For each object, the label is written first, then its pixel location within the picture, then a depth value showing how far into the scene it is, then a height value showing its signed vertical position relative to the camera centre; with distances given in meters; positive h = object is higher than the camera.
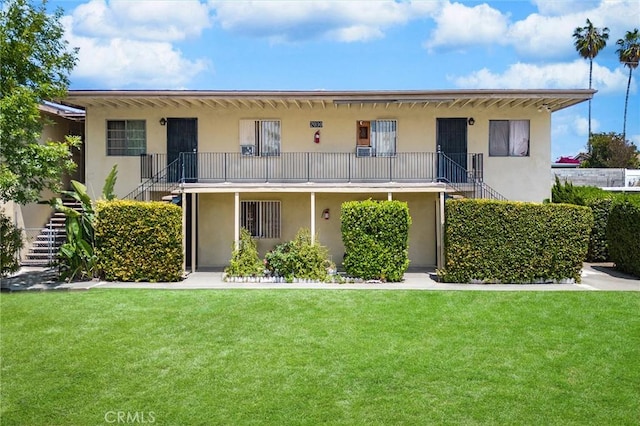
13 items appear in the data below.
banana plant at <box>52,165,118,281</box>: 15.39 -1.01
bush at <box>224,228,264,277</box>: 16.31 -1.66
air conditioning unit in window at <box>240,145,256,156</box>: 19.16 +1.85
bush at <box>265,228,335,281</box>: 16.16 -1.63
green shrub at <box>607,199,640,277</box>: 16.48 -0.91
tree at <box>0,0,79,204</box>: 13.69 +2.82
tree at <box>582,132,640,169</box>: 44.75 +4.23
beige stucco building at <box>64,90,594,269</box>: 18.92 +1.70
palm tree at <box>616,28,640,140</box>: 54.56 +14.79
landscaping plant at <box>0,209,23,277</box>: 15.55 -1.13
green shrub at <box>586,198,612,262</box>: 19.16 -0.89
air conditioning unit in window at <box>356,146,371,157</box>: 18.98 +1.77
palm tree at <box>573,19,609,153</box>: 58.00 +16.65
